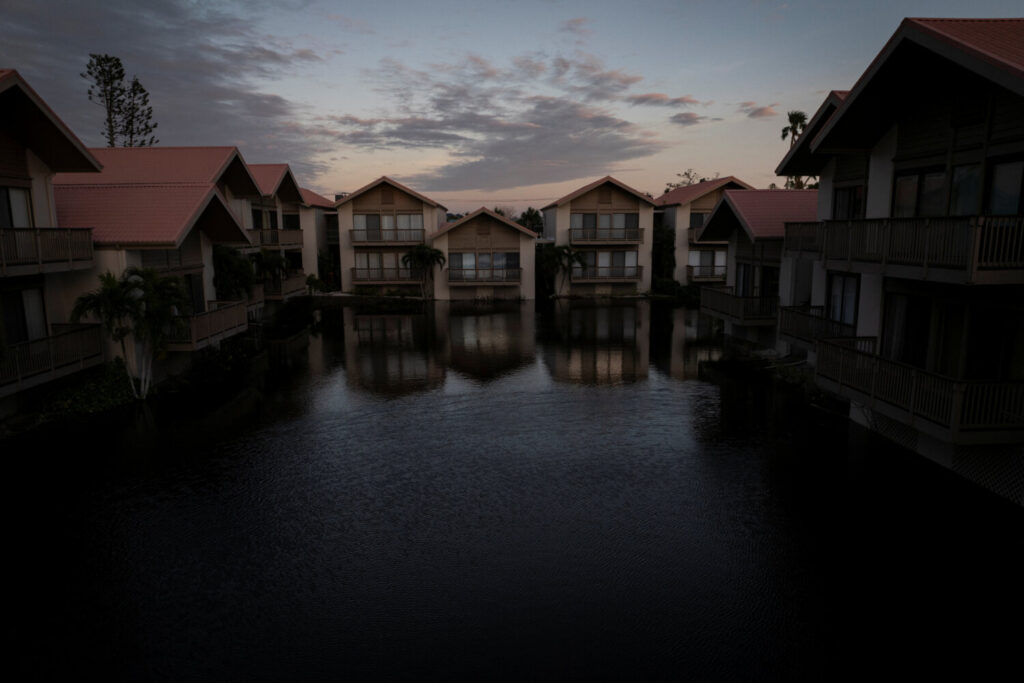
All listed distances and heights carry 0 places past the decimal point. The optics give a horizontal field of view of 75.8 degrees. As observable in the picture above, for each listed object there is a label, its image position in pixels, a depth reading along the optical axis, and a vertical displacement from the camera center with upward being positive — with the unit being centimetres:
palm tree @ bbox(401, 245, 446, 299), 4631 -29
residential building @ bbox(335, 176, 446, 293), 4797 +162
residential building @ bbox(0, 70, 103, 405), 1602 +11
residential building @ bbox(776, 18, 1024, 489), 1126 +13
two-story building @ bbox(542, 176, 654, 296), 4884 +124
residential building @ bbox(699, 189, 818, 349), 2509 -9
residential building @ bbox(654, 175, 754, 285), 4994 +109
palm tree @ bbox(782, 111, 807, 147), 5708 +1125
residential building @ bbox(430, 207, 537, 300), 4738 -15
